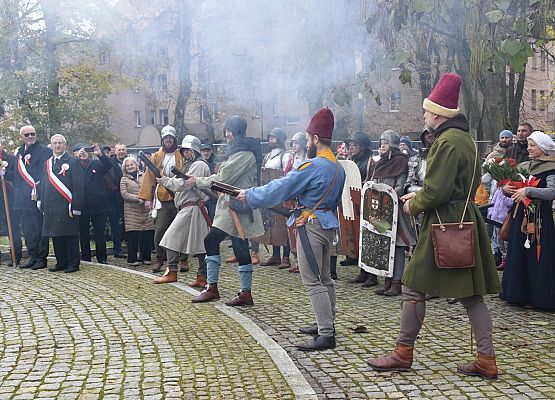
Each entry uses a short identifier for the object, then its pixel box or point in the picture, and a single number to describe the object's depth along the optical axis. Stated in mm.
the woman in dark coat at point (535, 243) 7543
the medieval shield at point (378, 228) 8141
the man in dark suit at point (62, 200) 10711
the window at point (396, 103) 38206
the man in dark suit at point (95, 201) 11688
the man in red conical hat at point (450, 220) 5098
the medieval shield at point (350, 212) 8992
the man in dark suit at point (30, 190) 11281
